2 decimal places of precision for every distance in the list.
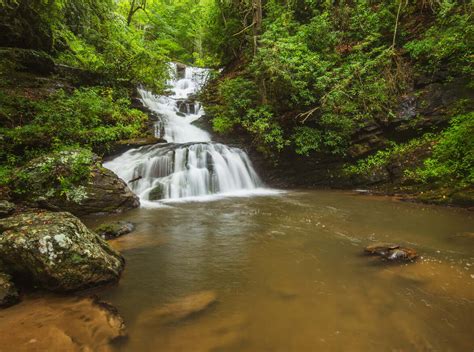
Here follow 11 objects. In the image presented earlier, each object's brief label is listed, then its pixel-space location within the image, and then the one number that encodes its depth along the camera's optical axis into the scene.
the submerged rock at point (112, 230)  4.98
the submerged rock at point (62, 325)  2.26
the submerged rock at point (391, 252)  3.76
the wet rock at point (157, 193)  8.73
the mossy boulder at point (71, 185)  6.27
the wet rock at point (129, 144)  10.29
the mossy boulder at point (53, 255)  2.99
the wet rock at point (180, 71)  21.90
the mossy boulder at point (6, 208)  5.32
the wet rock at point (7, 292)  2.77
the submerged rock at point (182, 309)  2.62
